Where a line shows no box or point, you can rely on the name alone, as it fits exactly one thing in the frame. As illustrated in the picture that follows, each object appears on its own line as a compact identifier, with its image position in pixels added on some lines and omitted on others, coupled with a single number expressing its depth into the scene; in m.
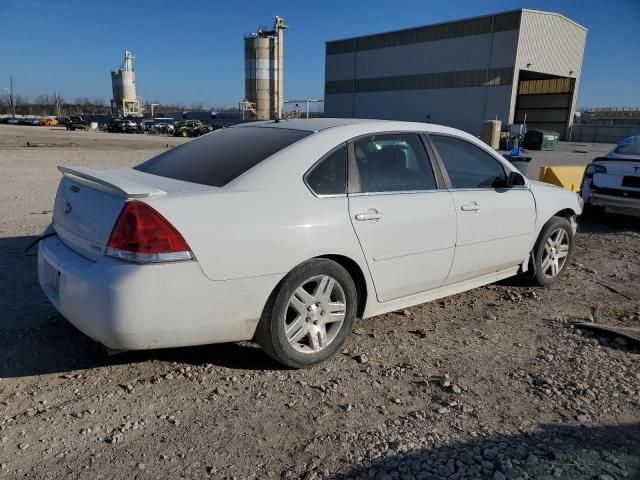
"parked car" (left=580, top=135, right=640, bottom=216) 7.76
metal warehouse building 47.66
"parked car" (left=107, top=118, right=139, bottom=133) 56.38
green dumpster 35.59
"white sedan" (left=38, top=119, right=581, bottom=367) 2.75
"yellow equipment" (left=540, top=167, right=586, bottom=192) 9.88
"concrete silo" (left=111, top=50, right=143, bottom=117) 92.31
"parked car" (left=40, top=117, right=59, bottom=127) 75.81
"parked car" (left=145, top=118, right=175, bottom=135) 55.37
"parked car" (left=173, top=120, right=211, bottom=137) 50.08
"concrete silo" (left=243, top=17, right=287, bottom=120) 75.62
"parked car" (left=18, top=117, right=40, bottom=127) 75.56
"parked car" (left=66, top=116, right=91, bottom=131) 62.19
